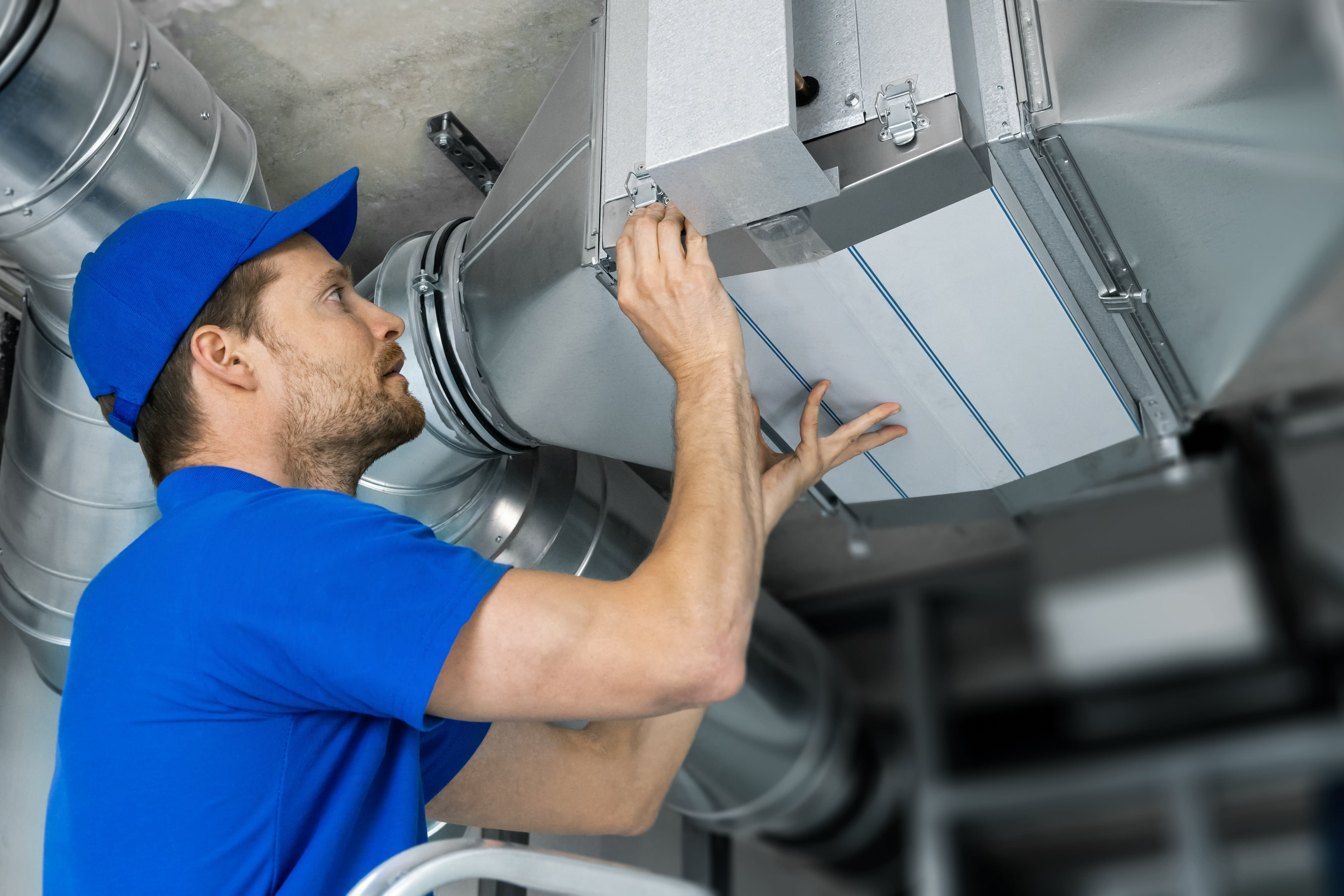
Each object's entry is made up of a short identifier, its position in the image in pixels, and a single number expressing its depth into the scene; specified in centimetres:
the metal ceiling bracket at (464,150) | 144
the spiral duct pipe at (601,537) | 129
